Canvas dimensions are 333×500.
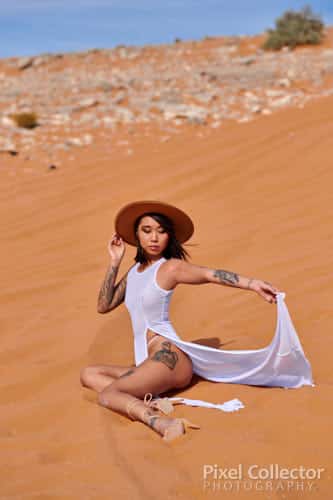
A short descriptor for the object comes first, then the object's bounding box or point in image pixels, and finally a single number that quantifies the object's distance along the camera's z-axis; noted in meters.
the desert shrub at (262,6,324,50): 24.50
